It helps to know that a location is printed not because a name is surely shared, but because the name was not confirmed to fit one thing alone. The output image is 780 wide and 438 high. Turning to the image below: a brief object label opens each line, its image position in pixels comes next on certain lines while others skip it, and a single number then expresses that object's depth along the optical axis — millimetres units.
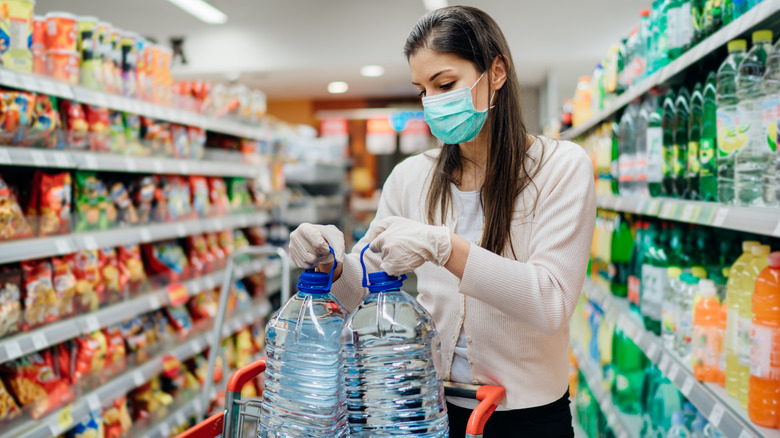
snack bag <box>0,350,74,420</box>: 2414
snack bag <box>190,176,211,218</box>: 3902
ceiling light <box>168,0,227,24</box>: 6344
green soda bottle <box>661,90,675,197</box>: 2176
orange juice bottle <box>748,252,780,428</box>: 1394
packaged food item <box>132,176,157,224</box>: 3295
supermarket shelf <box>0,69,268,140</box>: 2342
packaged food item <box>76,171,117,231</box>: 2857
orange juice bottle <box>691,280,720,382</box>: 1712
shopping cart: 1186
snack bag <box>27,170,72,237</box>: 2572
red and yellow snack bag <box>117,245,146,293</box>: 3135
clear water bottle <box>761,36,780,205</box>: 1408
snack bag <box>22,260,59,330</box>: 2438
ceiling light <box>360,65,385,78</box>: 8534
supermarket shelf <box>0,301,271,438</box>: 2344
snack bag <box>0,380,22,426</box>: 2279
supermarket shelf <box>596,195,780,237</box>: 1253
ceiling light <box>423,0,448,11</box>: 6472
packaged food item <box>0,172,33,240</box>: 2316
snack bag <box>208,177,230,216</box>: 4188
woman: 1166
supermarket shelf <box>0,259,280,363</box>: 2275
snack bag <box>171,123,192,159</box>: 3687
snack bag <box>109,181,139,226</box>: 3129
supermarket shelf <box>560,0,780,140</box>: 1280
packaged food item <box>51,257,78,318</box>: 2619
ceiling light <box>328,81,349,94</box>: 10016
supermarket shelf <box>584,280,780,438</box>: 1372
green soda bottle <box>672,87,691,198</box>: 2086
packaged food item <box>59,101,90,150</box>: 2719
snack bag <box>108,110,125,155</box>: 3049
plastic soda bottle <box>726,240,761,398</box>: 1583
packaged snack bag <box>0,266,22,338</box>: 2285
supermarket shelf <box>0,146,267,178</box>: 2340
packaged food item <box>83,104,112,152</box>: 2874
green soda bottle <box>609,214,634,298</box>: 3017
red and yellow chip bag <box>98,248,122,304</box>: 2967
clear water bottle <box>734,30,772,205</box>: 1505
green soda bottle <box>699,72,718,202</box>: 1805
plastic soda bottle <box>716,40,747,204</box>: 1601
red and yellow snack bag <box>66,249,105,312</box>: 2770
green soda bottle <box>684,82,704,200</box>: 1924
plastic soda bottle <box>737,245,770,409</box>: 1525
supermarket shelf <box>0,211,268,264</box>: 2334
